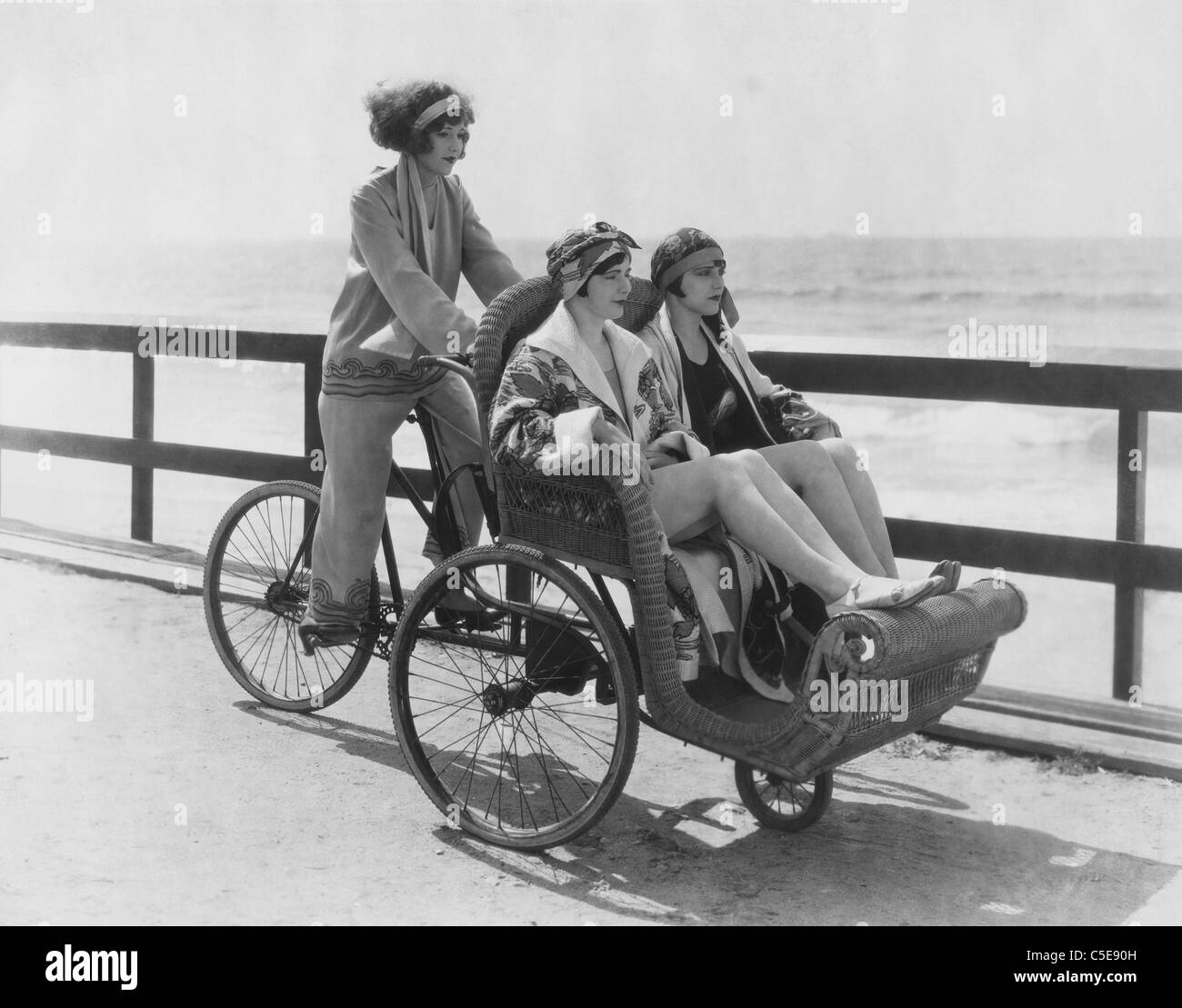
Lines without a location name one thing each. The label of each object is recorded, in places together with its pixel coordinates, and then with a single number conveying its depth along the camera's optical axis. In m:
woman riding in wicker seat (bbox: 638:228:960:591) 3.56
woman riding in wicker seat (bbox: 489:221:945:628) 3.21
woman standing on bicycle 3.93
